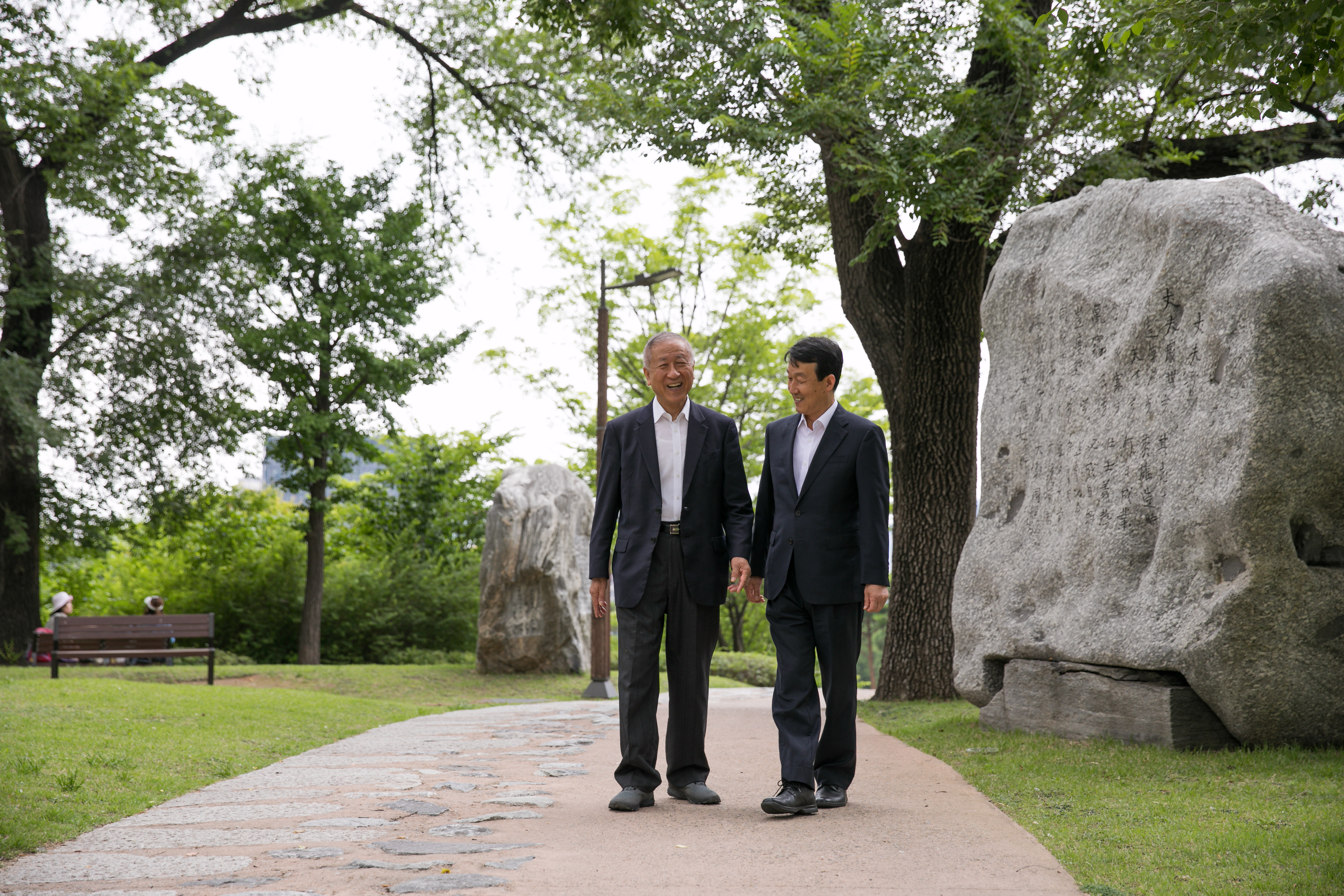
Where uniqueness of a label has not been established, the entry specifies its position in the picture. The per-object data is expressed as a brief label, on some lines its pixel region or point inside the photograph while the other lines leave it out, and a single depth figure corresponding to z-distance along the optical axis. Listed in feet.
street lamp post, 42.96
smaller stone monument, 54.08
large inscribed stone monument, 18.69
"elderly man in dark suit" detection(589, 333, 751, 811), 16.25
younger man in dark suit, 15.88
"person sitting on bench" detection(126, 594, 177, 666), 56.44
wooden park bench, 42.78
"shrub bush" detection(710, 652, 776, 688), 66.90
